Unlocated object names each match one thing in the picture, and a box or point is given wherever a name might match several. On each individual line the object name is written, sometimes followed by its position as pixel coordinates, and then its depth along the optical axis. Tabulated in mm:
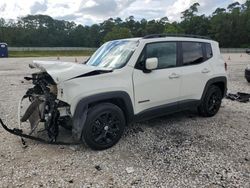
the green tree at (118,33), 49247
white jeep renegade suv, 2796
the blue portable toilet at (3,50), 23671
